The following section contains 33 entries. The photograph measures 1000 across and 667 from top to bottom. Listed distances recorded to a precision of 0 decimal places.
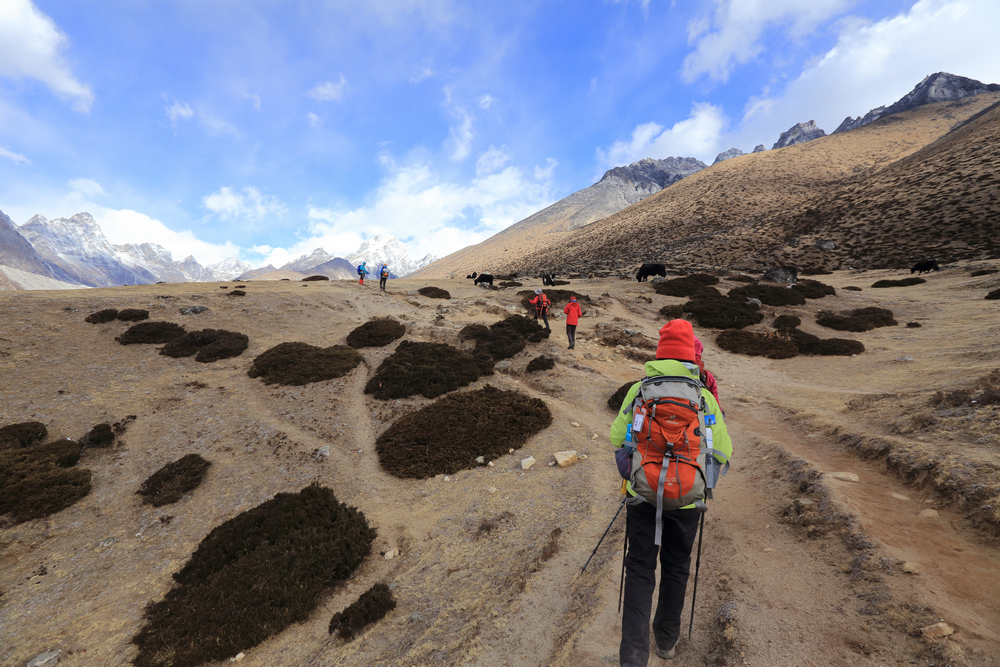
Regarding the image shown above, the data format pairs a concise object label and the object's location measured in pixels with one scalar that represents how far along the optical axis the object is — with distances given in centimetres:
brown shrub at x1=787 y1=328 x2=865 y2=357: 1436
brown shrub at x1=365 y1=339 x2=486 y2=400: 1248
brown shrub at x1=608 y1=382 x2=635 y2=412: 1134
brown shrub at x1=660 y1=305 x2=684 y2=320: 2110
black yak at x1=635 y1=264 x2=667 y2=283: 3384
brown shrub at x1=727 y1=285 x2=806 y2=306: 2139
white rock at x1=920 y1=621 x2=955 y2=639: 322
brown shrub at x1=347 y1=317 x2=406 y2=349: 1681
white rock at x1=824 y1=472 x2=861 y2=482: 605
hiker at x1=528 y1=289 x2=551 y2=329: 1811
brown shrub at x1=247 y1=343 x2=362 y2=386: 1338
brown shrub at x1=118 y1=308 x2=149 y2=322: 1759
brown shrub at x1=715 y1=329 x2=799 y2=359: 1530
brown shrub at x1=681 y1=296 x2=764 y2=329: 1881
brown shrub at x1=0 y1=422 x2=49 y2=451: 939
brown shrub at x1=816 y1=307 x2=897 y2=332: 1736
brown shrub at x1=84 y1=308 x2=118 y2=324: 1681
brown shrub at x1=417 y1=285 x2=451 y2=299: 2938
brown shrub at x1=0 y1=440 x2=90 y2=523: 781
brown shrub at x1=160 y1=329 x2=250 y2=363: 1534
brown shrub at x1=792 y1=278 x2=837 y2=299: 2267
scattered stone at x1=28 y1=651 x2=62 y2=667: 508
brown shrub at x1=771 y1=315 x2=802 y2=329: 1782
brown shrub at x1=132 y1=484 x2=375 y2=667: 511
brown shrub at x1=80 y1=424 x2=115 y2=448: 1002
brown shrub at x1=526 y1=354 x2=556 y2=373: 1415
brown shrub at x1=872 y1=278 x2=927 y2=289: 2427
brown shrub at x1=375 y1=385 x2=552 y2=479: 934
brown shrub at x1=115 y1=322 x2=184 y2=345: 1584
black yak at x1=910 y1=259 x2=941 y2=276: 2755
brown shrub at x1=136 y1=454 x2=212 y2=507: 852
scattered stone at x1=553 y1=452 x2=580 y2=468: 879
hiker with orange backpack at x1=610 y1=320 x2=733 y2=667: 359
